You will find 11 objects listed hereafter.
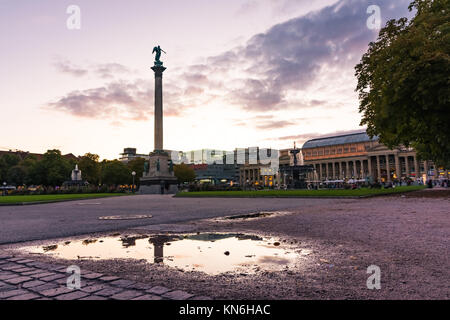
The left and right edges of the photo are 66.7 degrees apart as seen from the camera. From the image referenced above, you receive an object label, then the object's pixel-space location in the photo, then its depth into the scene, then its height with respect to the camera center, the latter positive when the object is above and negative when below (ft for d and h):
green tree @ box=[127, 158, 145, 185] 333.21 +18.25
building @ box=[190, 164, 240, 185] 639.93 +6.87
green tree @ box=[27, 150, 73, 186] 284.00 +13.15
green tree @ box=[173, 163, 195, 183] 408.46 +12.41
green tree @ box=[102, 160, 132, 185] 324.60 +11.41
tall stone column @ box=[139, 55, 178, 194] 188.44 +7.27
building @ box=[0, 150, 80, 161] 514.11 +52.66
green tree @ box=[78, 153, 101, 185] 323.37 +17.76
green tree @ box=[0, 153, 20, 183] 321.93 +24.34
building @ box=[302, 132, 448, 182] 462.19 +28.57
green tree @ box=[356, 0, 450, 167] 60.85 +19.20
